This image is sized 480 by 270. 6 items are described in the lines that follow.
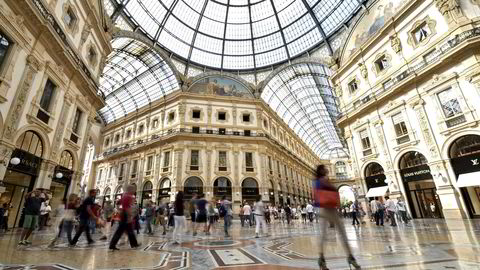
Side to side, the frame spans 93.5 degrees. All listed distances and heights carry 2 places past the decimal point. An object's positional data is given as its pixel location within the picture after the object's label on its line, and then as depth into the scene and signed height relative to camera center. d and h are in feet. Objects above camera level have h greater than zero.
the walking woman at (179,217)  23.53 +0.13
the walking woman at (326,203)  10.89 +0.52
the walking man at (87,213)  22.02 +0.77
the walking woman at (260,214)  28.99 +0.21
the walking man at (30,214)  21.27 +0.82
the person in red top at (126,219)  18.53 +0.08
